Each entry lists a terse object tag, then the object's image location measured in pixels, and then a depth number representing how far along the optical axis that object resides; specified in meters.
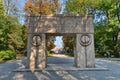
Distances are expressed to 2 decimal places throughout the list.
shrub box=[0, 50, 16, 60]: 9.05
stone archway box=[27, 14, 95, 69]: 5.00
